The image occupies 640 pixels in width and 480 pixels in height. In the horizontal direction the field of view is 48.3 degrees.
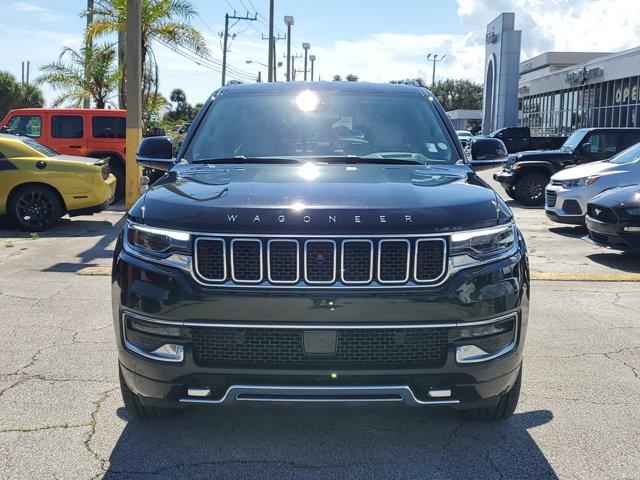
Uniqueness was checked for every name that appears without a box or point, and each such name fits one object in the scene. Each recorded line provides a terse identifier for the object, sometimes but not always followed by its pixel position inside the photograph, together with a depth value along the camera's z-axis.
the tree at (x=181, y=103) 71.90
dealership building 32.94
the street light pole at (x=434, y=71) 90.69
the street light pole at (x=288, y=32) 40.28
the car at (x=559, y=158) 15.92
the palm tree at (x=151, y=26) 18.55
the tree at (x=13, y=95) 50.25
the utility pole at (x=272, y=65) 36.39
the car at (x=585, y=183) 10.98
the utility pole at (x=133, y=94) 13.22
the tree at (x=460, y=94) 99.12
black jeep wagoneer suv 3.01
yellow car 11.33
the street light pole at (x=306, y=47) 59.88
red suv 15.12
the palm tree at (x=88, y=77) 21.42
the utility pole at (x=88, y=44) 20.44
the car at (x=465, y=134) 45.13
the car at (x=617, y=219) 8.21
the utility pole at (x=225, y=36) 52.10
